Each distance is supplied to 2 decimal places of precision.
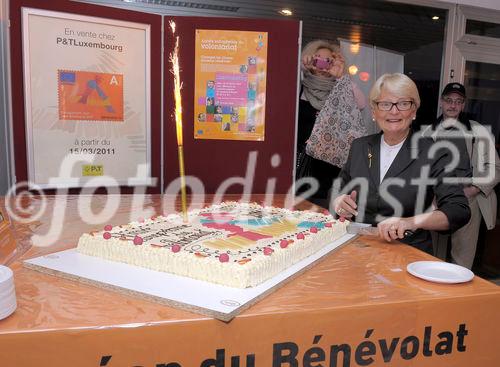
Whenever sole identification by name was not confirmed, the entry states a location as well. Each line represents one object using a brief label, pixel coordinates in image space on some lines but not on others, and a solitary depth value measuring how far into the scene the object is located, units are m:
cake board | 1.03
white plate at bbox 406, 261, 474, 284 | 1.26
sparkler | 1.52
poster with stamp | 2.46
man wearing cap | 3.33
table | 0.92
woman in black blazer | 1.85
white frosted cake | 1.21
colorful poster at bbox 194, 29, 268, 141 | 2.81
